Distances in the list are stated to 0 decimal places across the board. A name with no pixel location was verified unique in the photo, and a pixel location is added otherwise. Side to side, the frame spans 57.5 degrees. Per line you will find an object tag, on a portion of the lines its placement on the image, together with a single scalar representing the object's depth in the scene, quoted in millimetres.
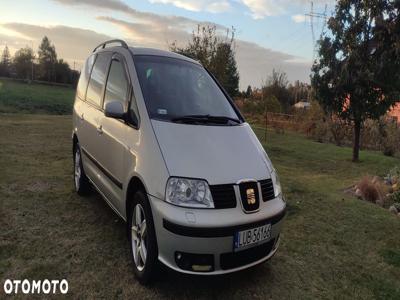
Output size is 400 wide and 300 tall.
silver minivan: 2834
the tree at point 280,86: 34447
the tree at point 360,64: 10307
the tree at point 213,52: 13469
